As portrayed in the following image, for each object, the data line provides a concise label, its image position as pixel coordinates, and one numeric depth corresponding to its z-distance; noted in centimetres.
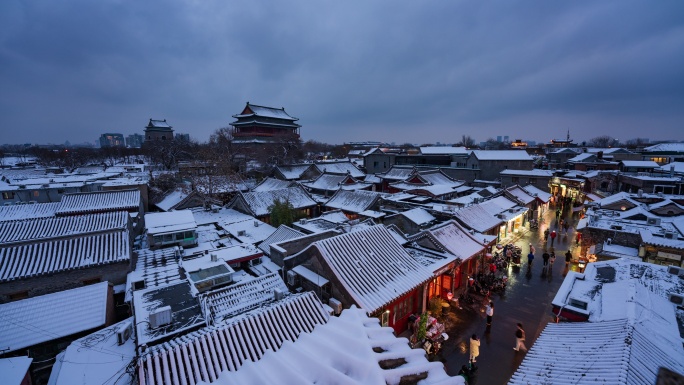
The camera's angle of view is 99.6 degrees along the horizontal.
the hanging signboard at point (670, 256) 1448
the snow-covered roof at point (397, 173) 4217
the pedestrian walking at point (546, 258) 1788
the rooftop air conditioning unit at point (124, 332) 864
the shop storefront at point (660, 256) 1453
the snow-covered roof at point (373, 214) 2185
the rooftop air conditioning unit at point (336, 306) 964
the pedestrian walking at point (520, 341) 1085
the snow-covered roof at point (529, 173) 3681
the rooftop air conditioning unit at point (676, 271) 1110
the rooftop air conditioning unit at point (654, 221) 1788
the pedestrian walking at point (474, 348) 1012
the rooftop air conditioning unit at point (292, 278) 1102
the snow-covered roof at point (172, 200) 2910
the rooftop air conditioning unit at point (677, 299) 931
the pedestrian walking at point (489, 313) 1239
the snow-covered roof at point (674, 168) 3367
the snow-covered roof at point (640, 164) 3748
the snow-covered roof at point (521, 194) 2802
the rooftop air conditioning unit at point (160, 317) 846
